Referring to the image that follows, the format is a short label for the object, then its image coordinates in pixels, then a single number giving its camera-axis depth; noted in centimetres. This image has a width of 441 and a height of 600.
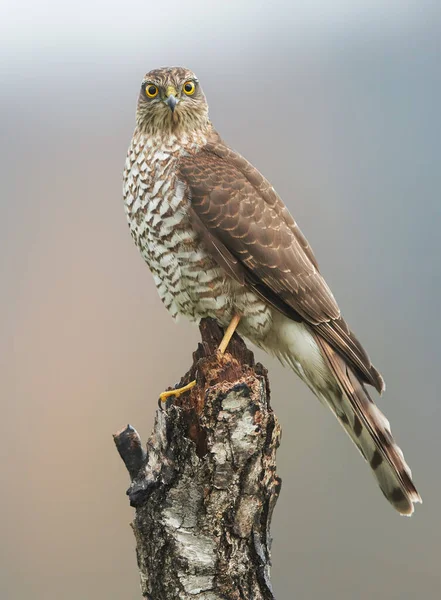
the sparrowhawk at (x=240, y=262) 732
